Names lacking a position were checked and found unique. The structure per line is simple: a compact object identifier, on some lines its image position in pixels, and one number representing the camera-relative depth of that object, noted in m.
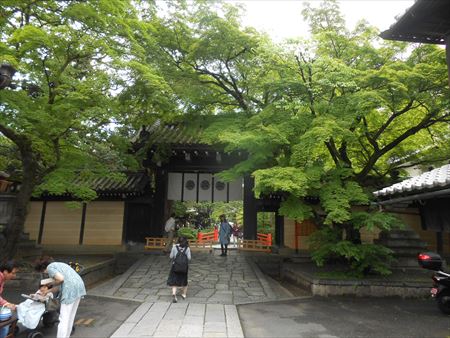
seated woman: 5.81
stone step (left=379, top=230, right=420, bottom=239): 15.04
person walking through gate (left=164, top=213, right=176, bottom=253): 16.30
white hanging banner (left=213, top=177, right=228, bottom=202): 18.84
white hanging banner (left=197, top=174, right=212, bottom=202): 18.94
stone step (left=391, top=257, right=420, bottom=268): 13.66
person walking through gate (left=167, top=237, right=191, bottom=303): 9.39
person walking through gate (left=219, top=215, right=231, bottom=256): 16.53
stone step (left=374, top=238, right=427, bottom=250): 14.67
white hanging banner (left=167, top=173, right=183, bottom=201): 19.00
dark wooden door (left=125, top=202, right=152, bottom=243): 17.67
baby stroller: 5.75
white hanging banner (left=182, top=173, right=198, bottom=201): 18.97
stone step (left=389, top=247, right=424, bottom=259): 14.28
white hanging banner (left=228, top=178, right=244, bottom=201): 18.80
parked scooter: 8.57
